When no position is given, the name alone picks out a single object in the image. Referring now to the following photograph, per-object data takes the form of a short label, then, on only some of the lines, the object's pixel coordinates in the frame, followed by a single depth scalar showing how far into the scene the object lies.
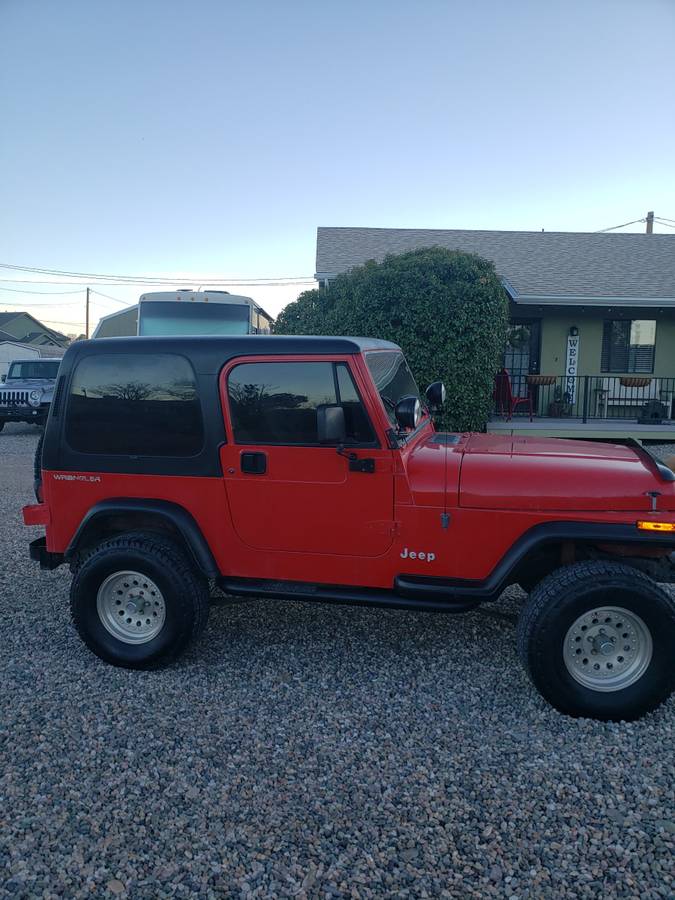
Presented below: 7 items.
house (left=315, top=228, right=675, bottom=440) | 14.42
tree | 11.66
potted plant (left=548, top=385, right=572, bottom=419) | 15.05
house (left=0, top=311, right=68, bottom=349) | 62.03
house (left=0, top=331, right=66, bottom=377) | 41.51
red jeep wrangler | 3.42
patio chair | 13.99
